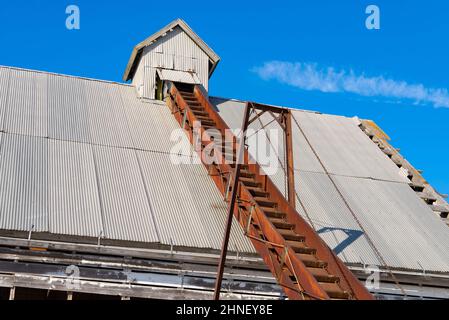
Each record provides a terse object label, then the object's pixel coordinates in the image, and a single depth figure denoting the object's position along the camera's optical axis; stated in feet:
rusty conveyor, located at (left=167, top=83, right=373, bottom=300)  42.01
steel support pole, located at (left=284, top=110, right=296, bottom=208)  56.13
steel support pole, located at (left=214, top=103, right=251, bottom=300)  42.02
